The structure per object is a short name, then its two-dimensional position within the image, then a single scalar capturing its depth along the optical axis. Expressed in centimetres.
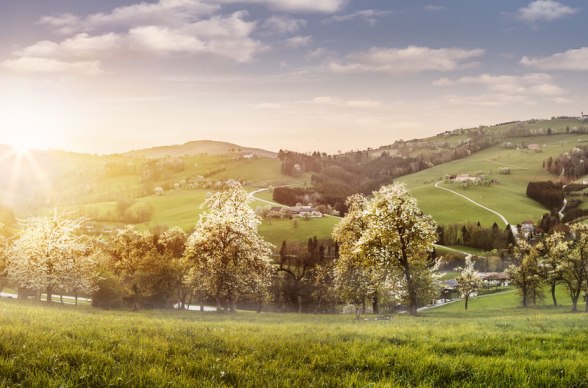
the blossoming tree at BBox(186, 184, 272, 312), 6250
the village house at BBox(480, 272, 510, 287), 17575
